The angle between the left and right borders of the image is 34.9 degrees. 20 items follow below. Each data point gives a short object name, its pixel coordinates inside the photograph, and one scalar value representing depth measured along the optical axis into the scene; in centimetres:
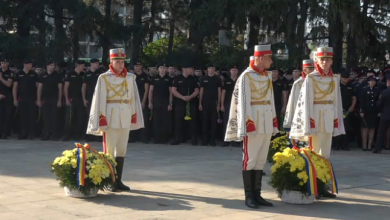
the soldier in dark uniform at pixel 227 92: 1466
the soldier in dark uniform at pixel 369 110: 1439
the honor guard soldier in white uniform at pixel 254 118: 795
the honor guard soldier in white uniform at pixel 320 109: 855
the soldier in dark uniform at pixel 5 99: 1598
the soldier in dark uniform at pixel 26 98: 1584
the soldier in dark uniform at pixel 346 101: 1447
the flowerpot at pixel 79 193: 825
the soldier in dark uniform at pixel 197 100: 1532
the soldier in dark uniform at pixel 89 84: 1516
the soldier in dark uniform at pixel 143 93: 1548
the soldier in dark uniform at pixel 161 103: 1530
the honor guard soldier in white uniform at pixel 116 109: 866
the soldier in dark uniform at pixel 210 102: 1488
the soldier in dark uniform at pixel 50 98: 1570
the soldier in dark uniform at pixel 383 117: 1400
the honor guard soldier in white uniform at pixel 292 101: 923
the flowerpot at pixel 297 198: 811
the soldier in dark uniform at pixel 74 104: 1556
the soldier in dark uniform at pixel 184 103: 1508
